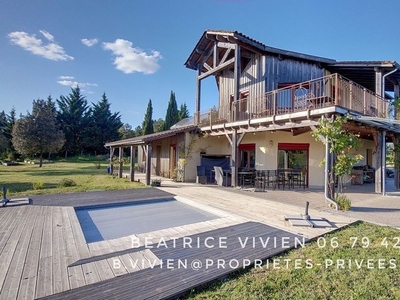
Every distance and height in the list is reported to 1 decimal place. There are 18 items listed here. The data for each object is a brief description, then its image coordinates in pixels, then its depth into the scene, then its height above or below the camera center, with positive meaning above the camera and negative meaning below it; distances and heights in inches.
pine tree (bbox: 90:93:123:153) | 1480.1 +213.8
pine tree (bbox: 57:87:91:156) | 1428.4 +232.6
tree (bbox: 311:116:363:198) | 254.1 +20.1
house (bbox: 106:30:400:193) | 350.0 +83.2
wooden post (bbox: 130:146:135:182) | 498.2 -18.8
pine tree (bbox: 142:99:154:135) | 1408.7 +218.2
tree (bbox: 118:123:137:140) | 1589.2 +166.3
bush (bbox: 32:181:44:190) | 372.2 -55.2
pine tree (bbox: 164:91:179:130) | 1429.4 +285.6
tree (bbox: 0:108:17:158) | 1268.5 +185.5
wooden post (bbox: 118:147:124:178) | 565.6 -17.7
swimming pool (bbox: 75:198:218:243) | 196.7 -66.9
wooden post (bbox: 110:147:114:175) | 633.0 -24.4
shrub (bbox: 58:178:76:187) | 410.3 -54.6
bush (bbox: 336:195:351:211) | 250.2 -51.0
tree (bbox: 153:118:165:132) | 1430.9 +204.7
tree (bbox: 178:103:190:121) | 1561.0 +332.2
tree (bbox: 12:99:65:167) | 940.6 +87.3
